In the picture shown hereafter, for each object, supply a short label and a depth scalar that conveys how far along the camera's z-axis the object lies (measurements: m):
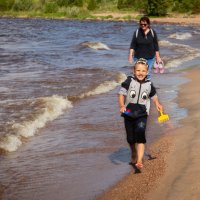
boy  11.95
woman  17.73
